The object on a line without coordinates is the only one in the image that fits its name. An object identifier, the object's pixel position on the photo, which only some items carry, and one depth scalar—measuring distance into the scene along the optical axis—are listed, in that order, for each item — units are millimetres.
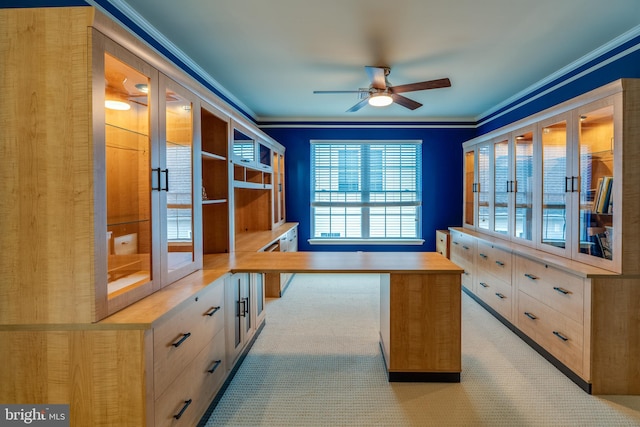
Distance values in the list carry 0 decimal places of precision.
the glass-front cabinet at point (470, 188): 4551
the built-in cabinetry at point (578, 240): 2100
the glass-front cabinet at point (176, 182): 1761
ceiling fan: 2881
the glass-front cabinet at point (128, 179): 1473
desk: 2211
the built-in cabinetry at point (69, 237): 1330
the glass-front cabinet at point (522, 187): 3146
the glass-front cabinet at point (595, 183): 2199
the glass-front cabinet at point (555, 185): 2602
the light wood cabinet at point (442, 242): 5082
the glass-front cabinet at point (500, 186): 3619
